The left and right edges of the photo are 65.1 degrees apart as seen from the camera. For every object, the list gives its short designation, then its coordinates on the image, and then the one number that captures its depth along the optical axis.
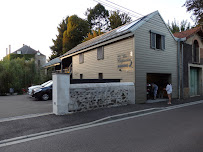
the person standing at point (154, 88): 12.59
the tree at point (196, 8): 10.95
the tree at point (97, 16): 45.66
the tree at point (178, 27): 33.46
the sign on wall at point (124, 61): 11.29
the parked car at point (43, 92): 12.22
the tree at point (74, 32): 38.03
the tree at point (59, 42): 43.31
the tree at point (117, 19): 34.69
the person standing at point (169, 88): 11.03
